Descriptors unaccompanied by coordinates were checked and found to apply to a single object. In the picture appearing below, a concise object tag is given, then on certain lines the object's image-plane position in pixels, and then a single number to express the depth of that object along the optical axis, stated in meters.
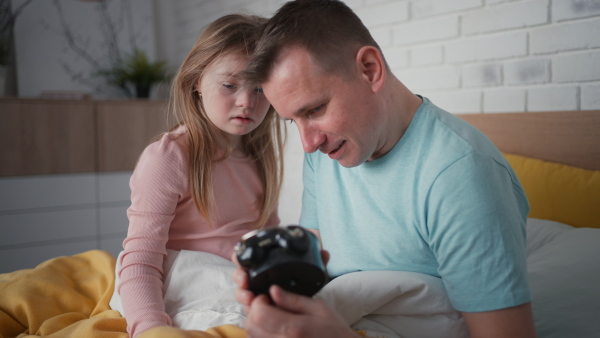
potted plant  3.29
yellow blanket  1.09
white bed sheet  0.94
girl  1.15
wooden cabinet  2.83
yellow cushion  1.37
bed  0.95
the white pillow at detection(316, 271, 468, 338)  0.93
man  0.86
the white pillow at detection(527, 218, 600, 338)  1.01
